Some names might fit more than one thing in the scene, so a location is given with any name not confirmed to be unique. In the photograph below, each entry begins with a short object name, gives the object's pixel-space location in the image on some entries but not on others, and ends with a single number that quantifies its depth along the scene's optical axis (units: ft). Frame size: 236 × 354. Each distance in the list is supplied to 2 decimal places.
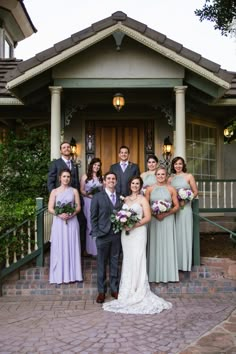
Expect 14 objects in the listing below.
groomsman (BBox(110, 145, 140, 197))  22.88
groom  20.11
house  25.18
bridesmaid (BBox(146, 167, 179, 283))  21.44
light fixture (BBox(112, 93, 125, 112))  28.53
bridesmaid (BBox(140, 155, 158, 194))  22.67
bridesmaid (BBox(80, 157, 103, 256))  23.25
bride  19.90
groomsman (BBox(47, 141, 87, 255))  22.88
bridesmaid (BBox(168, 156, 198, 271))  22.33
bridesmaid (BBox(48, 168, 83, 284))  21.36
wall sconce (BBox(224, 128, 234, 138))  38.14
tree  35.47
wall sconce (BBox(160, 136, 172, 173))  33.45
